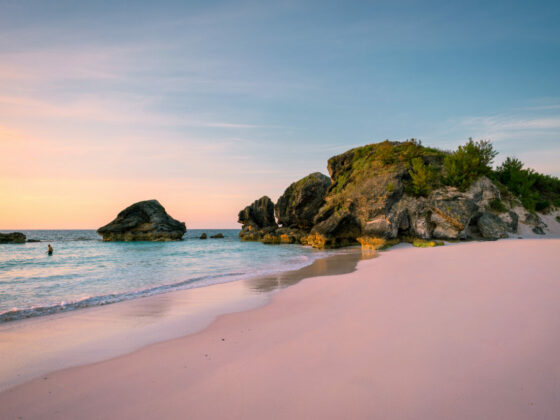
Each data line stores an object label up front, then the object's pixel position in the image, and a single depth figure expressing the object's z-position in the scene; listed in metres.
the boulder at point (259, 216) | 51.91
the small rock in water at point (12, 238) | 45.59
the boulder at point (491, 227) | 21.38
